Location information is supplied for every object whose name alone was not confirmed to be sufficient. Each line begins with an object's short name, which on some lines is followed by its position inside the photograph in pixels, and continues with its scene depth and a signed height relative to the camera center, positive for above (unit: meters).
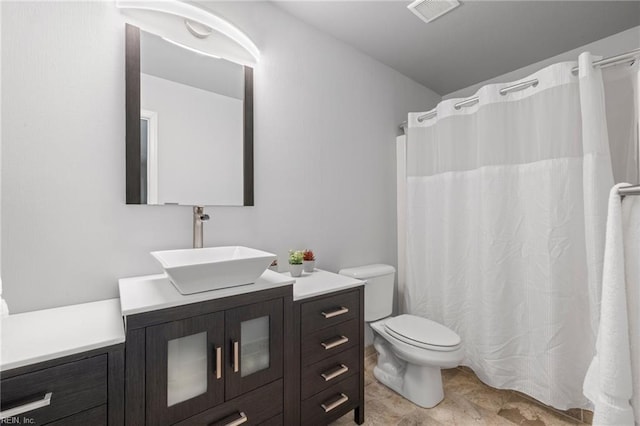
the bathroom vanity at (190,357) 0.82 -0.49
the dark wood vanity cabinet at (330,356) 1.36 -0.71
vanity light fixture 1.31 +0.96
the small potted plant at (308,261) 1.74 -0.27
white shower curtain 1.54 -0.07
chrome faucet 1.47 -0.04
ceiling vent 1.74 +1.28
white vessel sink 1.02 -0.20
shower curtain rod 1.44 +0.80
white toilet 1.68 -0.79
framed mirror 1.34 +0.47
